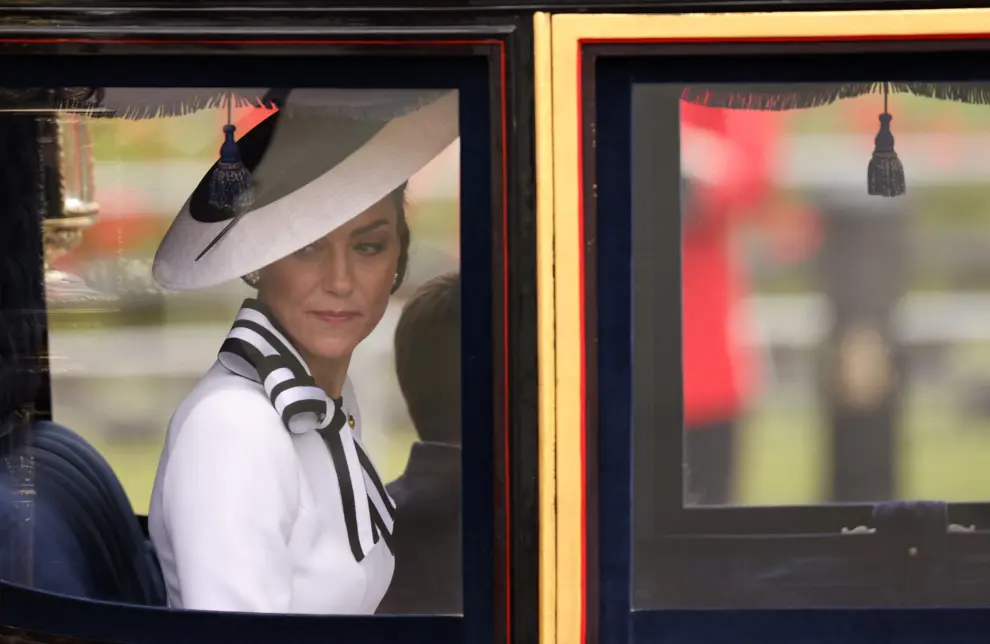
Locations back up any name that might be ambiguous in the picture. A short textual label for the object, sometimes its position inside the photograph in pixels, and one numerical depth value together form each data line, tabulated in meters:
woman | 15.26
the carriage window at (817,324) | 15.26
